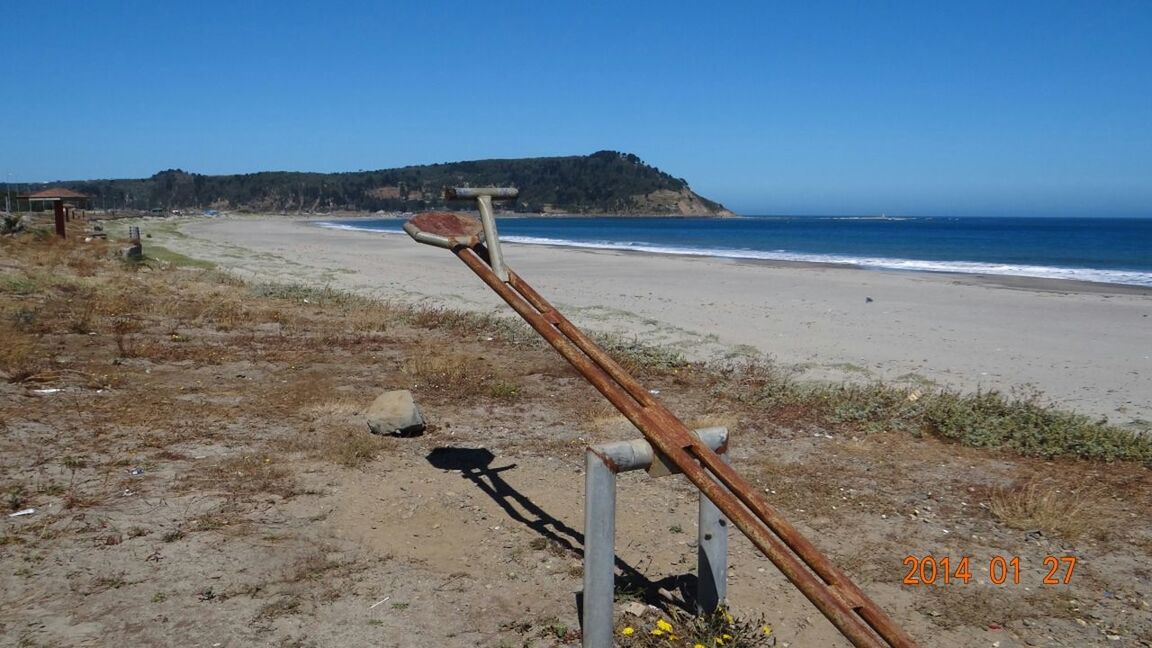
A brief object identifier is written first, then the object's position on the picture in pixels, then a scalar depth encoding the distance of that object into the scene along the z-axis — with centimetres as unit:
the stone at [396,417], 569
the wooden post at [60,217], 2511
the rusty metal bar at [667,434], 224
